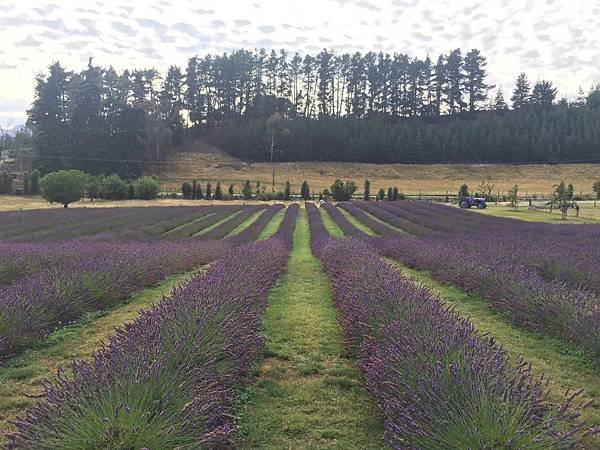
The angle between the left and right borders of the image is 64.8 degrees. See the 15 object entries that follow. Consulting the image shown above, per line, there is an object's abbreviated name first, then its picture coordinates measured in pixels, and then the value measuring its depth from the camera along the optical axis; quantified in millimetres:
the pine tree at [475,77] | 96750
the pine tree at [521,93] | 104188
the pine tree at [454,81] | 97125
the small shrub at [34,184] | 57597
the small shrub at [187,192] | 54575
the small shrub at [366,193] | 54162
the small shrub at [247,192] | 54891
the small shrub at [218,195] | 54406
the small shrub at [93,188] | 52319
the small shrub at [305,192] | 55312
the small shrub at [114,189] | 53219
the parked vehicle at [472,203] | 41438
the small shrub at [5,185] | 57438
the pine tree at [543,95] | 103125
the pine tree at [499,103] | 105625
